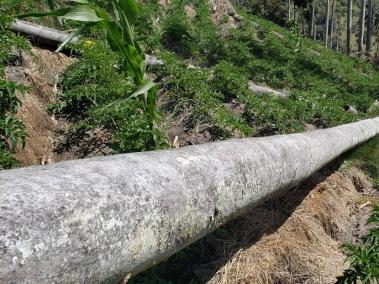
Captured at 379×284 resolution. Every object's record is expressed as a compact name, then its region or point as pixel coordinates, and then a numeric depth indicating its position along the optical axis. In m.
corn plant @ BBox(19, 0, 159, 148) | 2.44
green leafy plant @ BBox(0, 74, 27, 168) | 3.34
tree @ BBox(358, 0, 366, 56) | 22.05
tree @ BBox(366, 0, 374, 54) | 23.22
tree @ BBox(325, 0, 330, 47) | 28.43
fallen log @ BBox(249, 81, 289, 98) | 8.75
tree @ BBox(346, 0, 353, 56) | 22.32
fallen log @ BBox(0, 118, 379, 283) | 1.11
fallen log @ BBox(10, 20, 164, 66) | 6.69
